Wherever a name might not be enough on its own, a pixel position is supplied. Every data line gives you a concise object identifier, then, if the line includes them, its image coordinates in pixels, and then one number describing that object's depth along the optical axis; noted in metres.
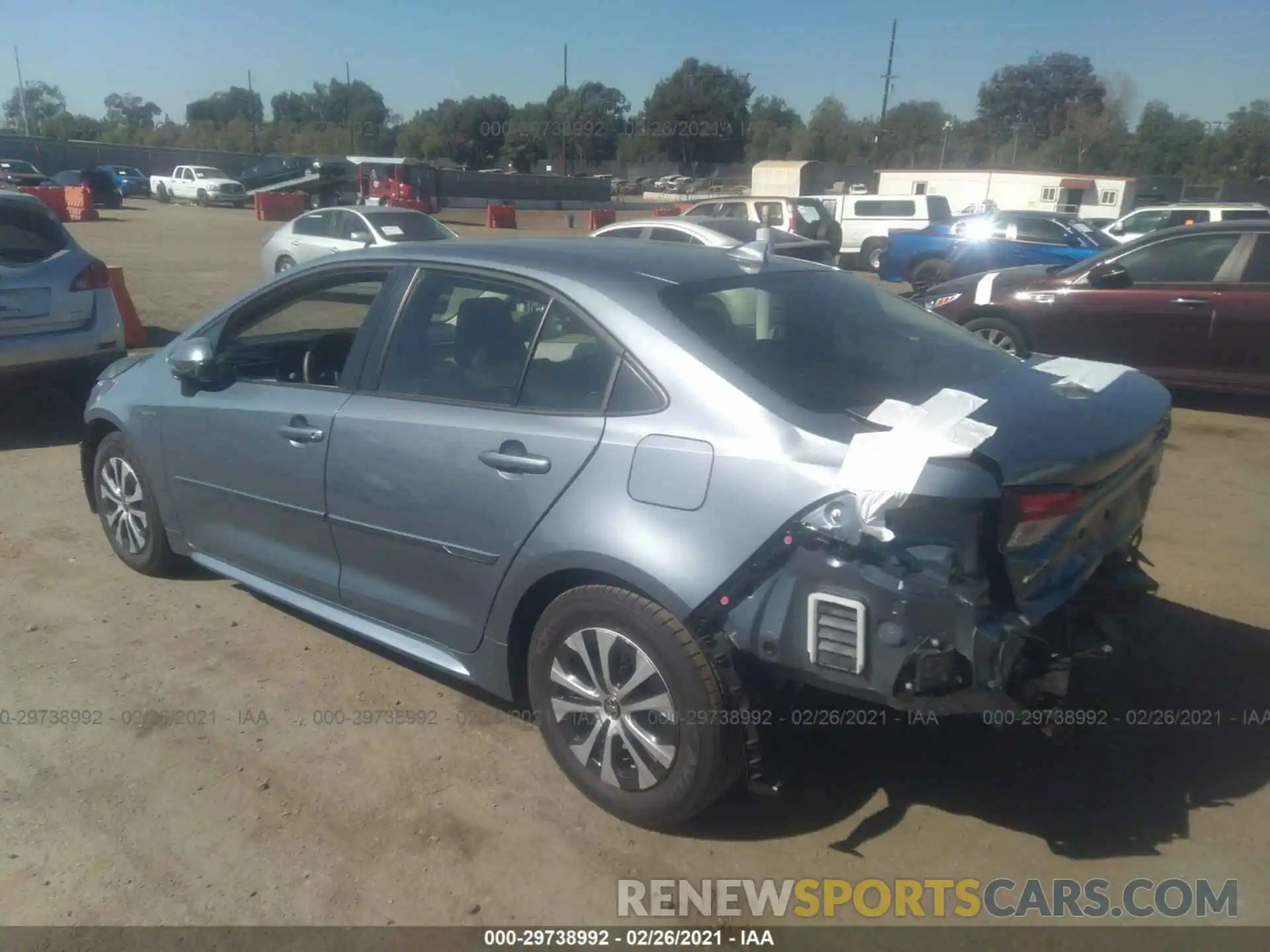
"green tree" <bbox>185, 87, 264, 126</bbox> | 107.88
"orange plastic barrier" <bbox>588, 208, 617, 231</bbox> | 31.08
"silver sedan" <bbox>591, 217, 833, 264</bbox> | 12.50
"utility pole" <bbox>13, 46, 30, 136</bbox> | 83.31
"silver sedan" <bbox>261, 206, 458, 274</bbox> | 14.86
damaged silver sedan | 2.52
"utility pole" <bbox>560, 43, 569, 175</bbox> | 62.91
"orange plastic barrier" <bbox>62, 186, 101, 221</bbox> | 31.08
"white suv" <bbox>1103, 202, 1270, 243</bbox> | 20.52
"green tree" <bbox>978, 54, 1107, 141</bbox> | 84.12
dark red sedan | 8.11
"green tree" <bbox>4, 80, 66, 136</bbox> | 97.09
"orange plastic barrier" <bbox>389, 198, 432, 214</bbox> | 34.69
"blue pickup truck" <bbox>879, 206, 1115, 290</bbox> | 16.19
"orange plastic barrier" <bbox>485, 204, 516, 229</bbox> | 33.78
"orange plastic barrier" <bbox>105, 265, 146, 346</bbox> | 10.37
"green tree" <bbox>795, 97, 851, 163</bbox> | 71.25
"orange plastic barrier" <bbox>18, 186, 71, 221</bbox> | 30.03
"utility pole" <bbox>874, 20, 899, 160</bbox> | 54.44
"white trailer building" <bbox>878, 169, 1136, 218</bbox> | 32.00
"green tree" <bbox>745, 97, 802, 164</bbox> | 74.44
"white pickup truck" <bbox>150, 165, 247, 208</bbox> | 42.66
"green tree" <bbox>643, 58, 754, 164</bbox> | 73.75
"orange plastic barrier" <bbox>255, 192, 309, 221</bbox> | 36.59
